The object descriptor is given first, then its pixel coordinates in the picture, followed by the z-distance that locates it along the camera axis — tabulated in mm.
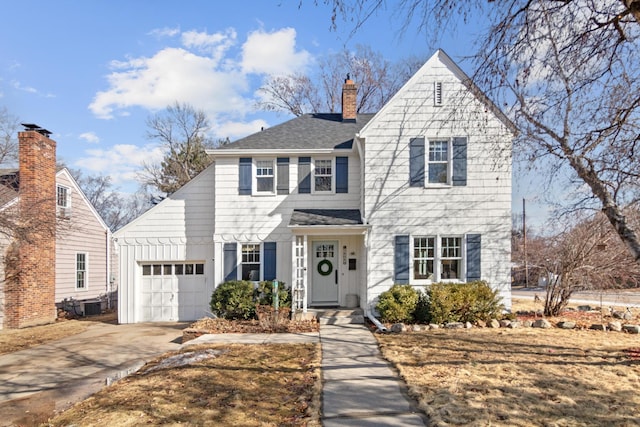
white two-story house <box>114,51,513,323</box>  12305
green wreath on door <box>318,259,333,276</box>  13430
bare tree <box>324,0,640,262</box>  5227
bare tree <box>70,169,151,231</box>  40562
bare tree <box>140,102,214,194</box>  25992
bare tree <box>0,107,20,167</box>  13695
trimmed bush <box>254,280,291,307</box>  12312
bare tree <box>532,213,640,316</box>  11828
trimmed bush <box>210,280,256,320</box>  12219
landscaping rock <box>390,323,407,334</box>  10227
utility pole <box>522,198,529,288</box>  13398
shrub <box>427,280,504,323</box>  11047
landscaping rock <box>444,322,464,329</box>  10742
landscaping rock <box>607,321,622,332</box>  10489
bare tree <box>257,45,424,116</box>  26547
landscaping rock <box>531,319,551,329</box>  10758
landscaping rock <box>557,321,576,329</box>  10755
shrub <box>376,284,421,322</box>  11305
